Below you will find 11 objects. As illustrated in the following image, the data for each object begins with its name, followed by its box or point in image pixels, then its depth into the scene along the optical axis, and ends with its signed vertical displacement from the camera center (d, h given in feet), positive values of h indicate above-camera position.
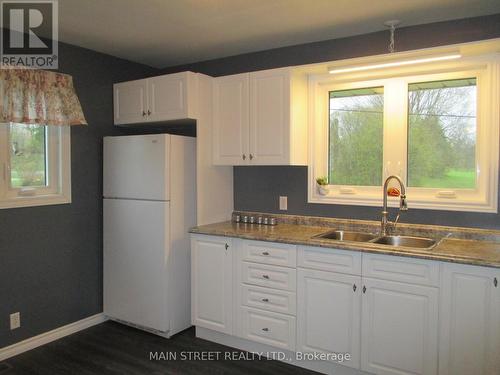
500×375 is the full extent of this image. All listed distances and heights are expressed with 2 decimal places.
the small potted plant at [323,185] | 10.88 -0.21
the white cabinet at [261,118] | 10.30 +1.55
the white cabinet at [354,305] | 7.37 -2.67
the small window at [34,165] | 9.76 +0.30
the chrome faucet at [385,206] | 9.18 -0.63
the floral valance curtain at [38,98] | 9.46 +1.92
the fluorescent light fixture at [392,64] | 8.60 +2.58
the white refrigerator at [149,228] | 10.71 -1.38
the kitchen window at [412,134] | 9.11 +1.08
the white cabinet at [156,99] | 10.85 +2.18
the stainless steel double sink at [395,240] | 9.34 -1.45
